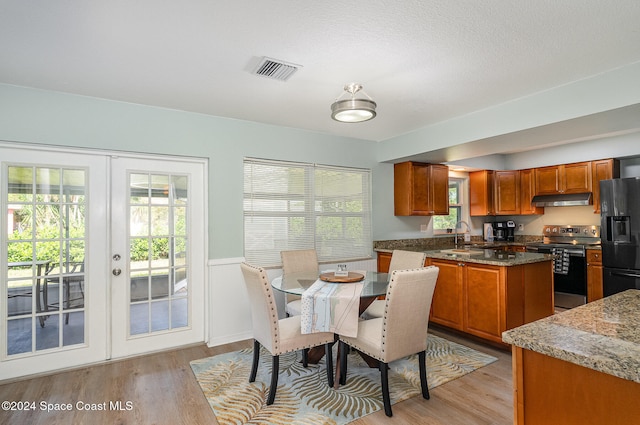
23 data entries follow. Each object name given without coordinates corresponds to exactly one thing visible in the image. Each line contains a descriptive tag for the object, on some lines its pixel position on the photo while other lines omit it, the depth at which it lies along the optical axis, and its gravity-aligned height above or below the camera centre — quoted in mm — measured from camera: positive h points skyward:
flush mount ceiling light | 2385 +778
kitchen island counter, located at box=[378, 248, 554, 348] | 3250 -795
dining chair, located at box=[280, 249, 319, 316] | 3652 -496
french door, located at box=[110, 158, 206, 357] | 3223 -352
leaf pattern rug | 2275 -1331
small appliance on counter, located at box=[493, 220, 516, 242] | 6031 -309
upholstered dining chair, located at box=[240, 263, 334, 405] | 2373 -853
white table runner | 2428 -702
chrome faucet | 5766 -165
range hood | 4859 +222
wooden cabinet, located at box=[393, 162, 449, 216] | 4762 +401
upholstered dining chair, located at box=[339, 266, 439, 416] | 2209 -748
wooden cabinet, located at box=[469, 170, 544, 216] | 5609 +385
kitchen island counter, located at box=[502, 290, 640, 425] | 964 -498
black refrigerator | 3986 -240
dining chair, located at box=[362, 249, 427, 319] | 3182 -496
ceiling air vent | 2354 +1099
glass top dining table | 2584 -574
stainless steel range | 4543 -640
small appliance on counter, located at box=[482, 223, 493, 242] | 6133 -310
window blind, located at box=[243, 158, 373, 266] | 3887 +96
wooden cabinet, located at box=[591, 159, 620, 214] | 4637 +579
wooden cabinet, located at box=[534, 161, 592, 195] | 4883 +546
